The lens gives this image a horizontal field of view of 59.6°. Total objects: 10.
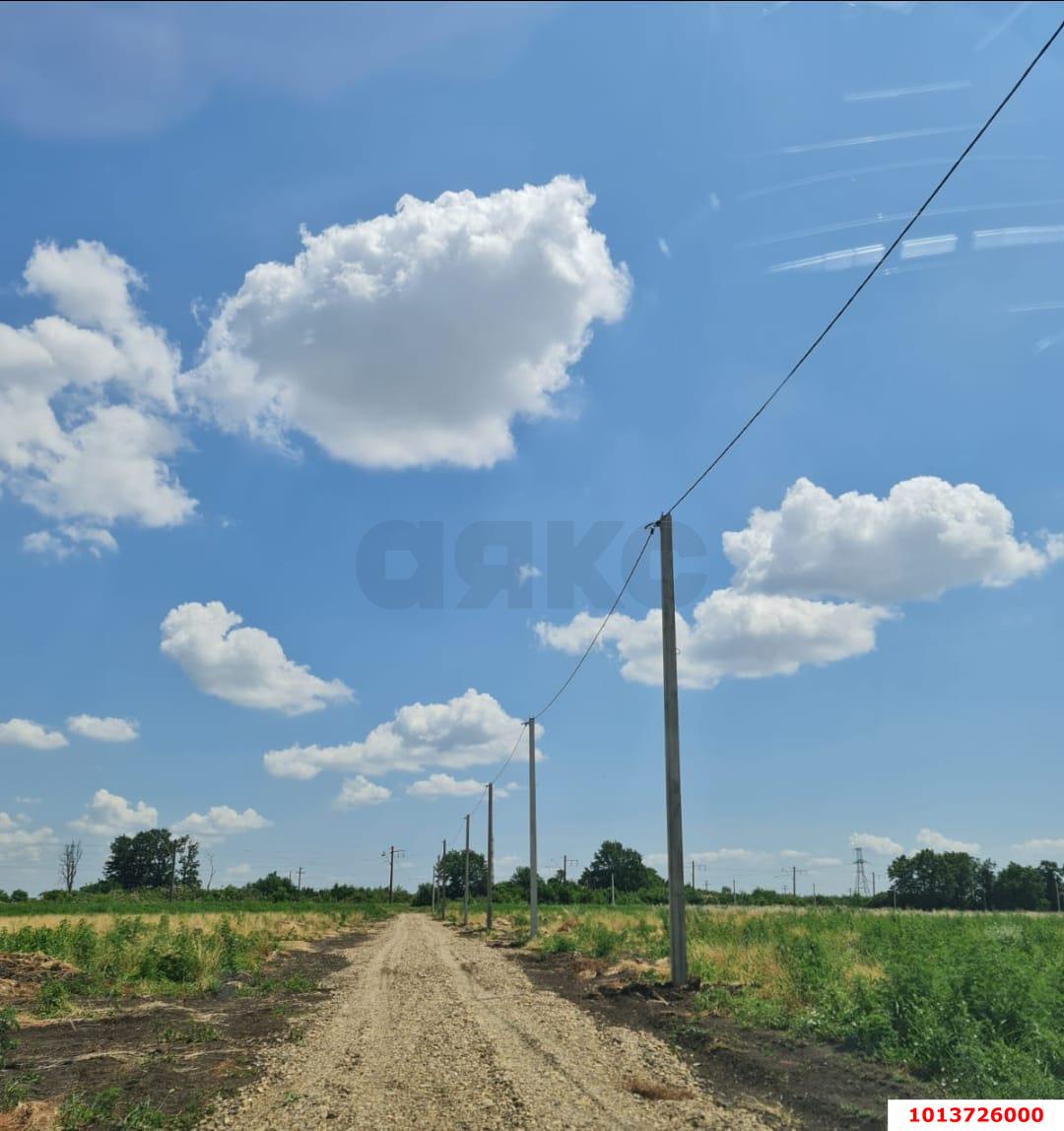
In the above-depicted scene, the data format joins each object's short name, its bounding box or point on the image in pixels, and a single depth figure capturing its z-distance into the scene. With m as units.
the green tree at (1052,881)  120.03
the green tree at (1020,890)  115.88
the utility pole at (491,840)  50.81
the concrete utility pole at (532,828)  37.31
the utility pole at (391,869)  131.25
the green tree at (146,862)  146.50
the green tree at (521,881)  139.20
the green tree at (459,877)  134.44
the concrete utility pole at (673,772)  17.78
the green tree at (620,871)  155.25
